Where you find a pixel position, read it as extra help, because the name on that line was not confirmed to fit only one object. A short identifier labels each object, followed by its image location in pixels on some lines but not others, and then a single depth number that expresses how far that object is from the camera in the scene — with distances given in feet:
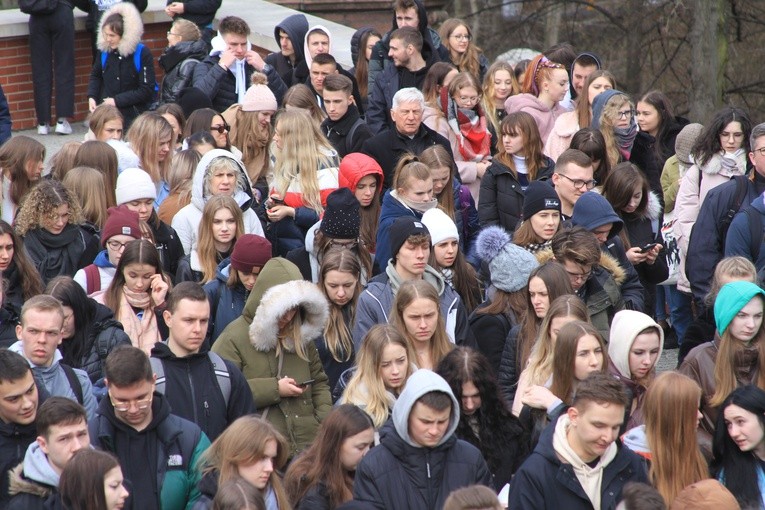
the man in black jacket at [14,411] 39.78
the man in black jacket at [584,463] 38.45
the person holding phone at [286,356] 47.42
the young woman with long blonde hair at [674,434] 40.86
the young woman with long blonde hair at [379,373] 45.16
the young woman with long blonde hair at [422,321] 48.11
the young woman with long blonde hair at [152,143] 66.13
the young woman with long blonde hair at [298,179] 63.05
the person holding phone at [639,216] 59.47
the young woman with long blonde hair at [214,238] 56.44
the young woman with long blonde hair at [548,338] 46.03
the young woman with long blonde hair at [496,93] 77.36
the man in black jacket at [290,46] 89.61
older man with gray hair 66.80
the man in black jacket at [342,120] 70.13
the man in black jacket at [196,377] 44.11
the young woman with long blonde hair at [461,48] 86.33
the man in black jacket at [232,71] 83.41
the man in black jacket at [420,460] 39.17
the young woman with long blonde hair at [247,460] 38.75
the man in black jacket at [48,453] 37.86
